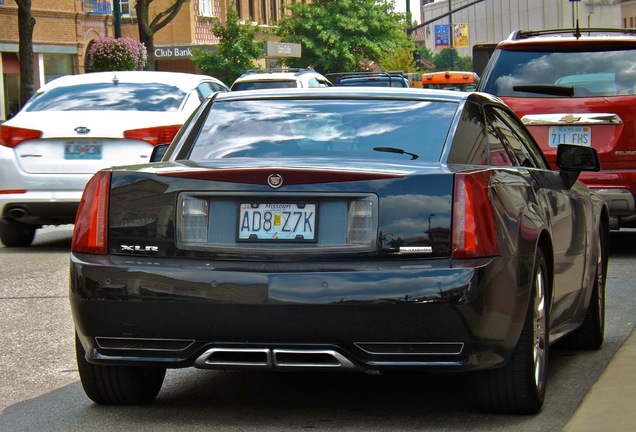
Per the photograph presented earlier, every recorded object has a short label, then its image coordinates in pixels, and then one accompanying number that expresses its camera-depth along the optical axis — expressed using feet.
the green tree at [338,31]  231.71
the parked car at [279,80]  95.45
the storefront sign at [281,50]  176.96
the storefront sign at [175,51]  215.72
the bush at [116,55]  136.05
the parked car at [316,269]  17.47
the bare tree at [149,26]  146.00
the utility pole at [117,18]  126.82
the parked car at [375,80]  135.44
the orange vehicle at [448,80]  202.69
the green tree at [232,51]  178.60
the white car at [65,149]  42.91
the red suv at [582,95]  39.06
